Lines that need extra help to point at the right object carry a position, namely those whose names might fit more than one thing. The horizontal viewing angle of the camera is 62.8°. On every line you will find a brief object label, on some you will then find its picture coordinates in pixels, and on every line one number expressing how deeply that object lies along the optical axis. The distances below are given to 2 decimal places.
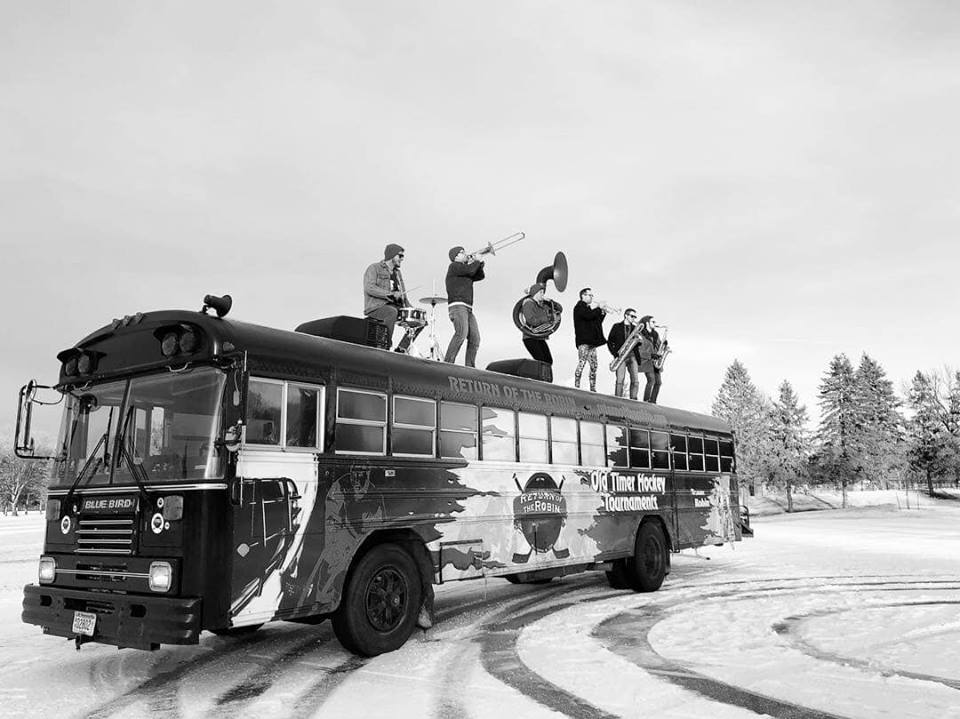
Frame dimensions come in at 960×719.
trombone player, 11.54
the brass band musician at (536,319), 12.66
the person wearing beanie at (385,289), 10.41
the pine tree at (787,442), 58.81
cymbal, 12.56
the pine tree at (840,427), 60.75
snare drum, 10.60
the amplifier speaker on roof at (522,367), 10.61
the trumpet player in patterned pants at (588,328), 13.84
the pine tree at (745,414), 58.72
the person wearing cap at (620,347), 14.62
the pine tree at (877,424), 60.88
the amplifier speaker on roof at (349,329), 8.11
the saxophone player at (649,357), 15.31
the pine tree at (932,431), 60.19
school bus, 6.09
